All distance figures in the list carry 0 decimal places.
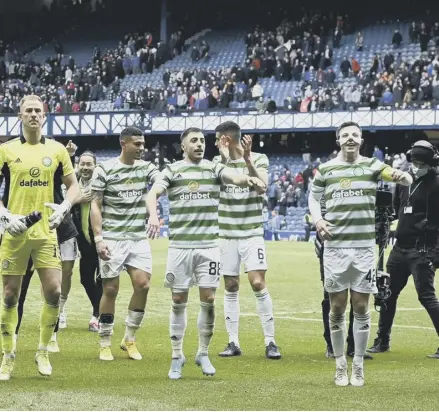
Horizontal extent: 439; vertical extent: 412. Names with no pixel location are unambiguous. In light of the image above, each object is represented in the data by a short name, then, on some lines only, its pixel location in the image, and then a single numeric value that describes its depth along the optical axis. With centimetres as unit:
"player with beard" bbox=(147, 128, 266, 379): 947
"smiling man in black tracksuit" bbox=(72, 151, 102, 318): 1306
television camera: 1060
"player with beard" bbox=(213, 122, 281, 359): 1106
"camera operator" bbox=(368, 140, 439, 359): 1108
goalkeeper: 903
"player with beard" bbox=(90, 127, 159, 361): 1048
